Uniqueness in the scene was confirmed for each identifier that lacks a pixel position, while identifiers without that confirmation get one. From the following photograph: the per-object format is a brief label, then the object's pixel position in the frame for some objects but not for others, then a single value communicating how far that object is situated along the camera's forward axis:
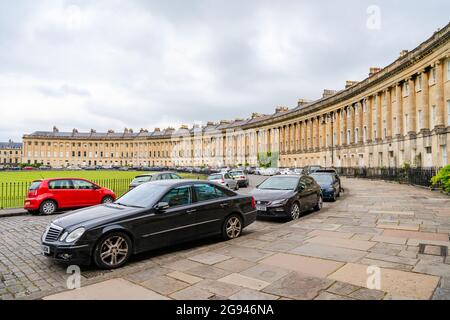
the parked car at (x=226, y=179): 24.04
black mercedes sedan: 5.65
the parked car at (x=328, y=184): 16.09
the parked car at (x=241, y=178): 29.35
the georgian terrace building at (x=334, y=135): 31.92
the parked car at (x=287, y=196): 10.45
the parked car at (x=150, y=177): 18.78
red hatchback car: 12.86
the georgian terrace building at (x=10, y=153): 160.75
